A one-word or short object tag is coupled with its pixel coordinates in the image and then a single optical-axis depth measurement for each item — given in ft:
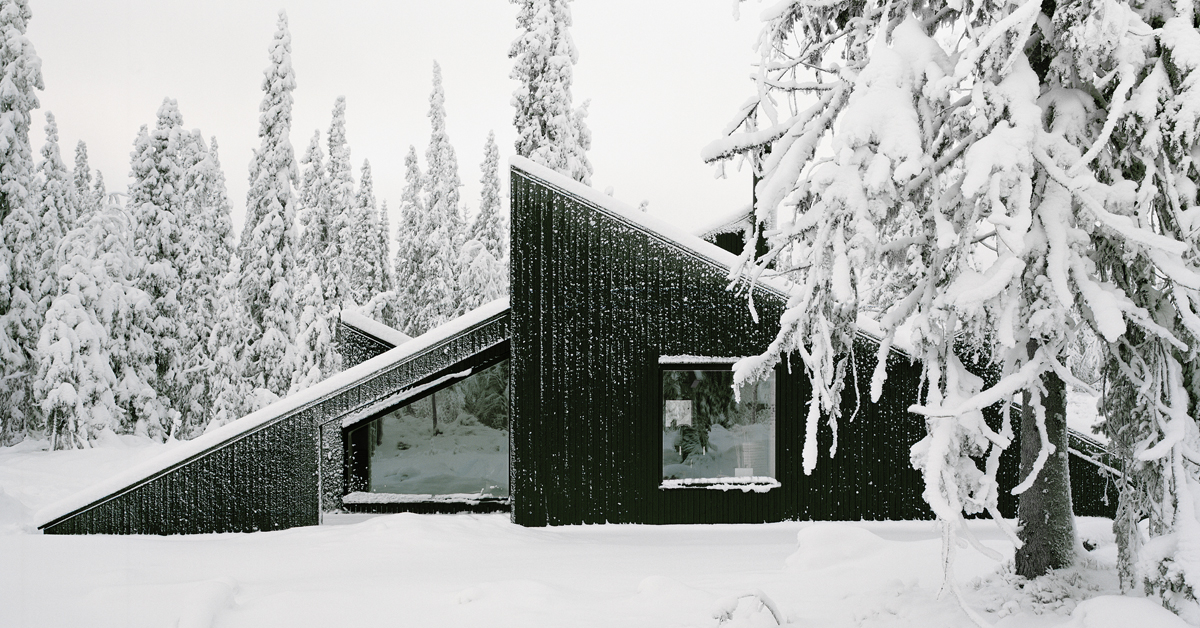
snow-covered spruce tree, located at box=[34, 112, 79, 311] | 81.20
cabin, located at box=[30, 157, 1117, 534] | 33.96
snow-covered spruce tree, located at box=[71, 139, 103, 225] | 153.30
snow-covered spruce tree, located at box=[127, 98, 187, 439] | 89.04
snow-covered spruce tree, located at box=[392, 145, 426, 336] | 132.74
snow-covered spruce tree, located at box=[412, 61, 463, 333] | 126.52
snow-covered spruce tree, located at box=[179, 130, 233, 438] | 95.61
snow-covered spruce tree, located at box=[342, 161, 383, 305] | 147.54
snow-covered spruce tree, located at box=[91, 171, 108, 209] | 173.72
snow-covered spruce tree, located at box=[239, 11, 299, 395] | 81.92
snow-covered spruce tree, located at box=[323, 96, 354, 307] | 93.71
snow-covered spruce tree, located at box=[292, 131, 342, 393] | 84.94
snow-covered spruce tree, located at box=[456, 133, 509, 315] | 116.47
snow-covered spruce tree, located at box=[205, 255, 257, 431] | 86.79
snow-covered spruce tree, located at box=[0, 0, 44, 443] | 75.41
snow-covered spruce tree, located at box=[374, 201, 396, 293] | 156.25
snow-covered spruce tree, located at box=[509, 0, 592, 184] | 77.56
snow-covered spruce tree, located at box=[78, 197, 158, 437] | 75.66
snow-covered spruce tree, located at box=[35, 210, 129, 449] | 70.69
